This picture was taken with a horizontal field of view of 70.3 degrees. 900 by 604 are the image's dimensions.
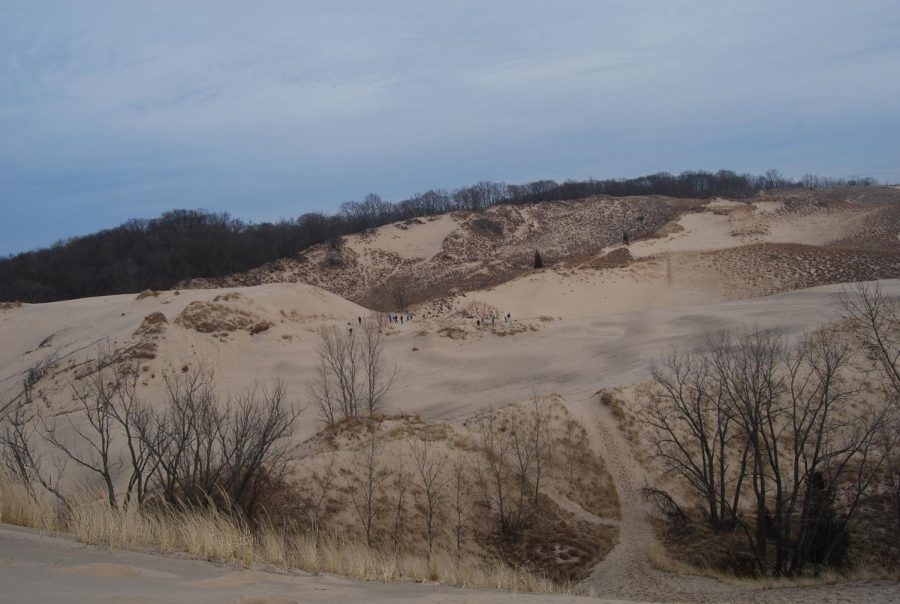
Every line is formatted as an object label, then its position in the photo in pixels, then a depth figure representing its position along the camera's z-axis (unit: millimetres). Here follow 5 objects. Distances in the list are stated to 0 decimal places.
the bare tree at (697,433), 17922
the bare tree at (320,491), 17542
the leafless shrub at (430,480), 17705
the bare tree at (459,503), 17666
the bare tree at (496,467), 18453
